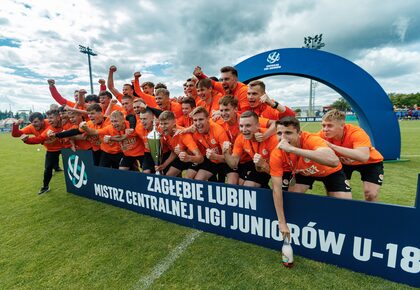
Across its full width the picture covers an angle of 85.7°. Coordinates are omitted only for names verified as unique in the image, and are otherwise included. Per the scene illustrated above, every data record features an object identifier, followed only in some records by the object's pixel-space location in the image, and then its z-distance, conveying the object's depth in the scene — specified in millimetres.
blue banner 2059
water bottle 2365
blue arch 6535
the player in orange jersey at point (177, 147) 3404
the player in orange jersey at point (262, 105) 3098
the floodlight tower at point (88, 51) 33281
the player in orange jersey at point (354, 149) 2564
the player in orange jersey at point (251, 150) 2736
